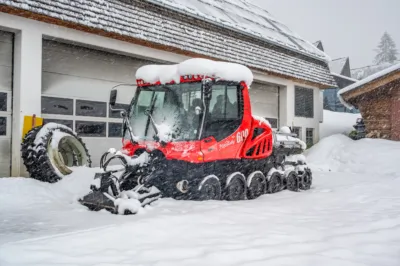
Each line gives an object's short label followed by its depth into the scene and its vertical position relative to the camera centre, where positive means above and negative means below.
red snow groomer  6.80 +0.07
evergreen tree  78.69 +18.32
